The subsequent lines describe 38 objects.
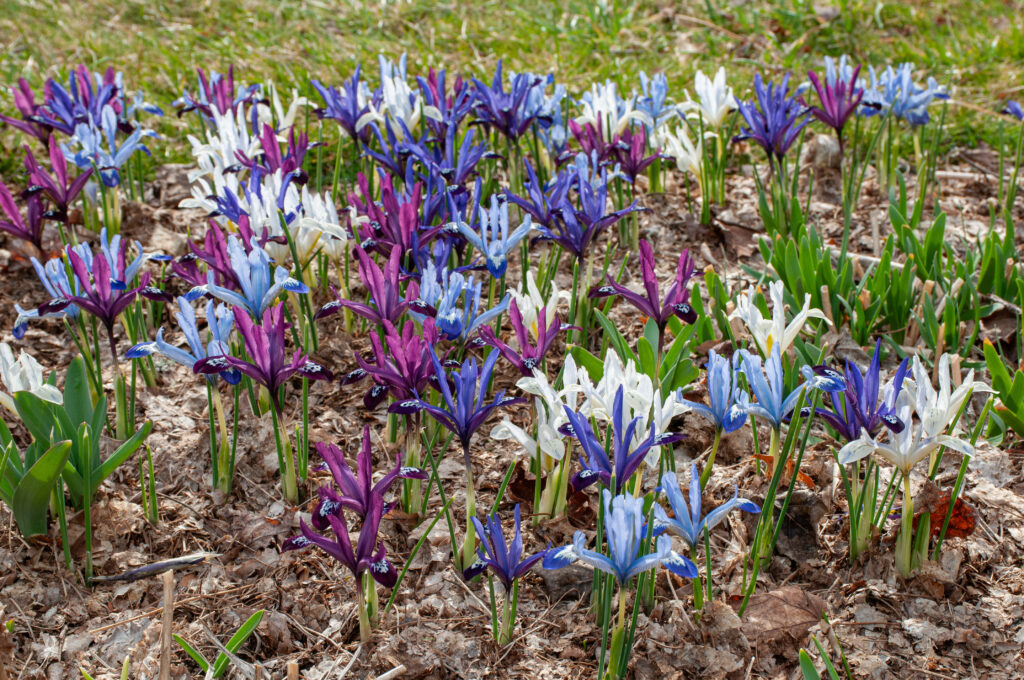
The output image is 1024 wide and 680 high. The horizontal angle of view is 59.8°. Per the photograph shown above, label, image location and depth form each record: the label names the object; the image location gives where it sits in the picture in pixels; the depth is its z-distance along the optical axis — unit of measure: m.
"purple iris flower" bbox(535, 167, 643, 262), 2.71
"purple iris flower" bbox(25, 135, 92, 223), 2.93
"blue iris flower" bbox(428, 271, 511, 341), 2.30
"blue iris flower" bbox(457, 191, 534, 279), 2.63
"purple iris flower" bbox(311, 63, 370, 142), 3.41
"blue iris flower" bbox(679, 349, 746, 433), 2.00
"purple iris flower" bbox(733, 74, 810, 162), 3.31
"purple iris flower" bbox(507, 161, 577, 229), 2.77
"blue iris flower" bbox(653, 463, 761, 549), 1.77
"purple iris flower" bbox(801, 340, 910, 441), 1.98
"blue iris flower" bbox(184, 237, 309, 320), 2.34
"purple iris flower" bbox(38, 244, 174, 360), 2.33
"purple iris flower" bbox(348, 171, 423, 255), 2.63
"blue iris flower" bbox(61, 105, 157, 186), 3.21
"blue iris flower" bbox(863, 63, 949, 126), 3.79
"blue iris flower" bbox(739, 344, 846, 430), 2.01
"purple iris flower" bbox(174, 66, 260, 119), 3.68
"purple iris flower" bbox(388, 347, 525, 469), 1.94
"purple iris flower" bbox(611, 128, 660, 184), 3.41
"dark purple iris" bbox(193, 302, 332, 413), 2.10
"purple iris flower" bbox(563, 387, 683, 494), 1.79
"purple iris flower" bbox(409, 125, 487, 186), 3.07
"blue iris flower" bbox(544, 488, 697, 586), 1.65
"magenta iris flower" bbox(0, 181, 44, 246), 2.84
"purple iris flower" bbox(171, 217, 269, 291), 2.48
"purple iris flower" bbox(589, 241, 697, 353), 2.40
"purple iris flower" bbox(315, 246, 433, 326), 2.32
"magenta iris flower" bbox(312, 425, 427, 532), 1.85
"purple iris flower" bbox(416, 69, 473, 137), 3.46
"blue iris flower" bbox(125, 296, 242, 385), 2.17
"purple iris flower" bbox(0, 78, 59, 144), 3.49
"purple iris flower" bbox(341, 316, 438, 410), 2.06
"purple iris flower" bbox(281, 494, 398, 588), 1.83
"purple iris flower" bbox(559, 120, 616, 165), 3.39
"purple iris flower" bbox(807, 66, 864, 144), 3.46
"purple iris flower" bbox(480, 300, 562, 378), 2.20
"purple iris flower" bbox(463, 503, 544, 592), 1.86
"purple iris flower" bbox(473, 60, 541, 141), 3.44
